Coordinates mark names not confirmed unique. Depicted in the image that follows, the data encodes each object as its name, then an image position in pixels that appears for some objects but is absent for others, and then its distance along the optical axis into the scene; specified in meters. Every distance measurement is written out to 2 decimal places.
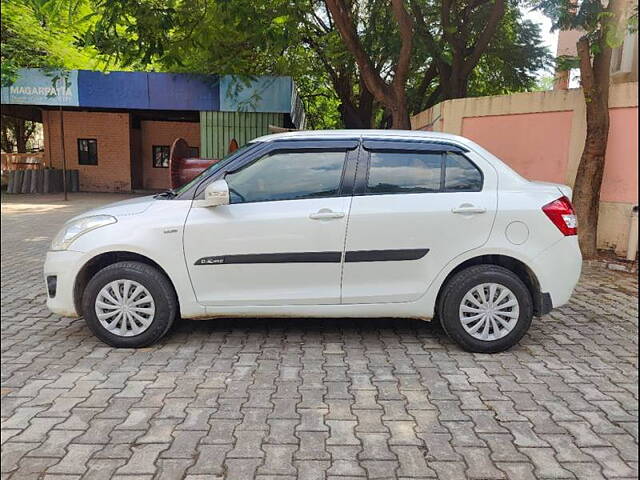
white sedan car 3.75
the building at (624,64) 9.47
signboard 13.51
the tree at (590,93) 6.23
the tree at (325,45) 7.38
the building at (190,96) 12.70
